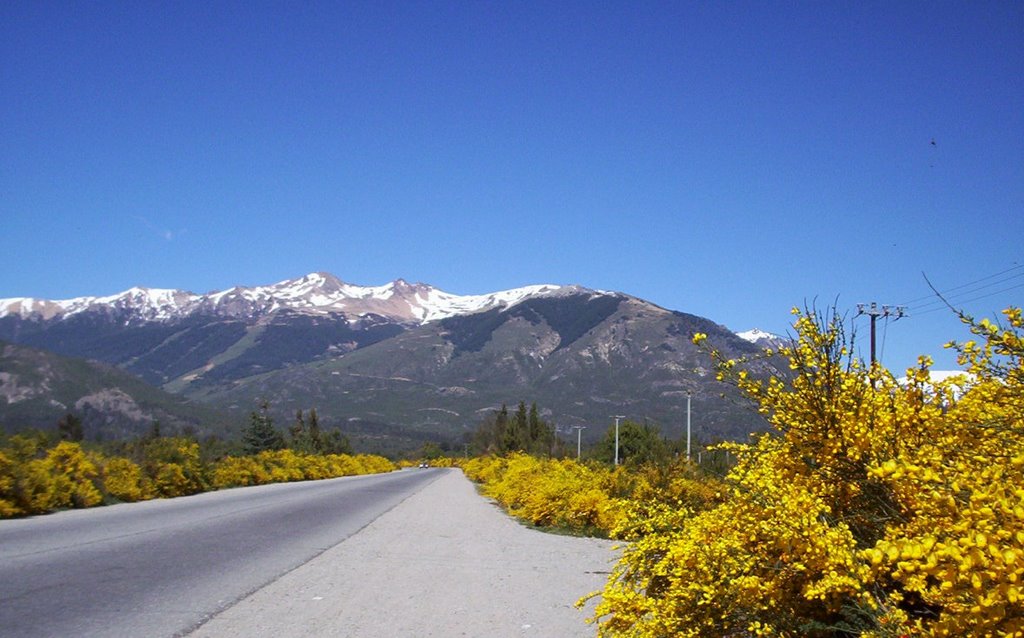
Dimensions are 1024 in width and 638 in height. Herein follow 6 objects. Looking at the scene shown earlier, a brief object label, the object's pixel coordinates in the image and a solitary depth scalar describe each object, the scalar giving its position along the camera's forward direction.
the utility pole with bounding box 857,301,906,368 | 32.18
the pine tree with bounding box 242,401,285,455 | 78.25
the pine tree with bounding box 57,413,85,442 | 51.82
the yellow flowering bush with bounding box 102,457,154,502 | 23.88
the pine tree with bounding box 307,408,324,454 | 92.15
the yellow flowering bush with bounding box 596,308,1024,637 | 3.75
